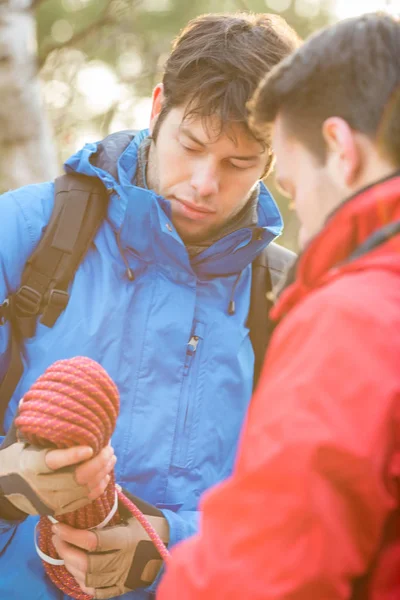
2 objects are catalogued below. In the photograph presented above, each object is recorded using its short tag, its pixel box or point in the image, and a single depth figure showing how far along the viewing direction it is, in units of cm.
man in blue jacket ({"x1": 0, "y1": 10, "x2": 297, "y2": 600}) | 228
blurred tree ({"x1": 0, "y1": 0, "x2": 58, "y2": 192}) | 506
